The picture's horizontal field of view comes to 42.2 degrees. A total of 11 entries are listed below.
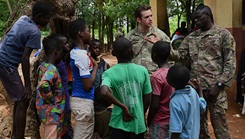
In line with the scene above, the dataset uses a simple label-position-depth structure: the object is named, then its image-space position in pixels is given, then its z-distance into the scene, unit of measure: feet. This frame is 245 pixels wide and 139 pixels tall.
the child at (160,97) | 9.70
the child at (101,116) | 11.37
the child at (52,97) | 10.59
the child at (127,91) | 9.45
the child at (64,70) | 11.42
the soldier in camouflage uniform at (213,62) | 11.49
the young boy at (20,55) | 10.64
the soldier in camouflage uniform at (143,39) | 13.00
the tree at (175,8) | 63.98
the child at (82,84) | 10.44
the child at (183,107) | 8.59
